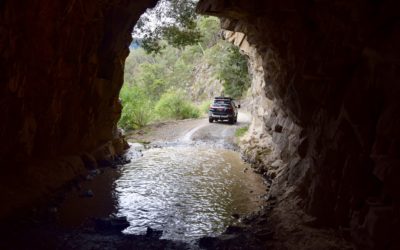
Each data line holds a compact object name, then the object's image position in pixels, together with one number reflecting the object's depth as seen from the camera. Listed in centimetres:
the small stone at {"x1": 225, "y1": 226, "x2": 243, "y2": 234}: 1036
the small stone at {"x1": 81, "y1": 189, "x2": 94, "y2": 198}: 1342
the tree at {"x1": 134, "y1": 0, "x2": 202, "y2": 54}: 1945
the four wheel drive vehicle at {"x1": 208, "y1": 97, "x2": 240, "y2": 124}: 3138
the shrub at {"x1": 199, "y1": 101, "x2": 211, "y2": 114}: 4312
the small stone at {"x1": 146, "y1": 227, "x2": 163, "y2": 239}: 1001
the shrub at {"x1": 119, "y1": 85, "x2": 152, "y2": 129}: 2919
